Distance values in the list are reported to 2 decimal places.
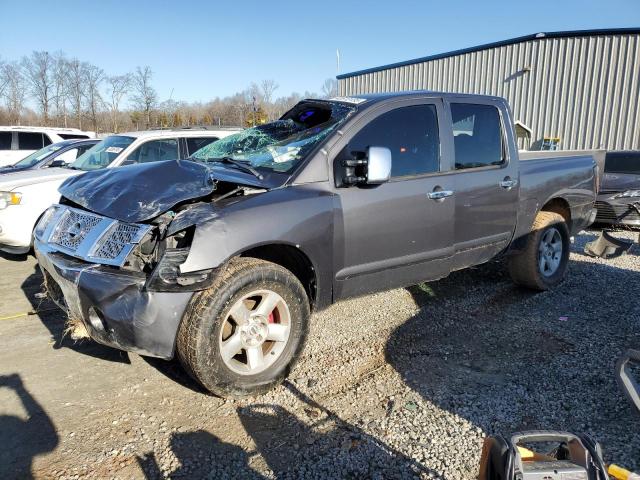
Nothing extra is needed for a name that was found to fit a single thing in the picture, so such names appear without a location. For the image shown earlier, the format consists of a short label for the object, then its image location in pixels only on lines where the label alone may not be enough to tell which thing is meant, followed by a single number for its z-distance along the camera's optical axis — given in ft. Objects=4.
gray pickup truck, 9.07
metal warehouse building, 52.29
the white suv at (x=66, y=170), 20.11
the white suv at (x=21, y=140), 42.93
